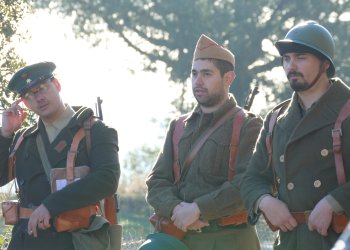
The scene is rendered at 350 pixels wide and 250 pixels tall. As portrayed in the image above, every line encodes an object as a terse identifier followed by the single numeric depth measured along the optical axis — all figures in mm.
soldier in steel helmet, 10257
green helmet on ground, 10763
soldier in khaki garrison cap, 11573
